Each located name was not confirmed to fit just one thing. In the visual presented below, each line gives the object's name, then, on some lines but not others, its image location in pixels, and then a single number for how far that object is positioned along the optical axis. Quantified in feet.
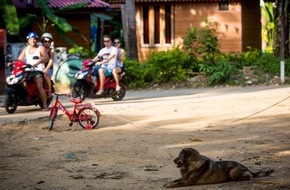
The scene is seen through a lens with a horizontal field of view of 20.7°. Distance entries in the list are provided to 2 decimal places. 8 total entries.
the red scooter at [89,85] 62.85
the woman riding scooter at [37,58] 55.78
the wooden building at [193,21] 109.50
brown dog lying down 28.48
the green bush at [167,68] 80.12
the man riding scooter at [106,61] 63.57
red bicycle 46.14
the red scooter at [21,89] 55.11
